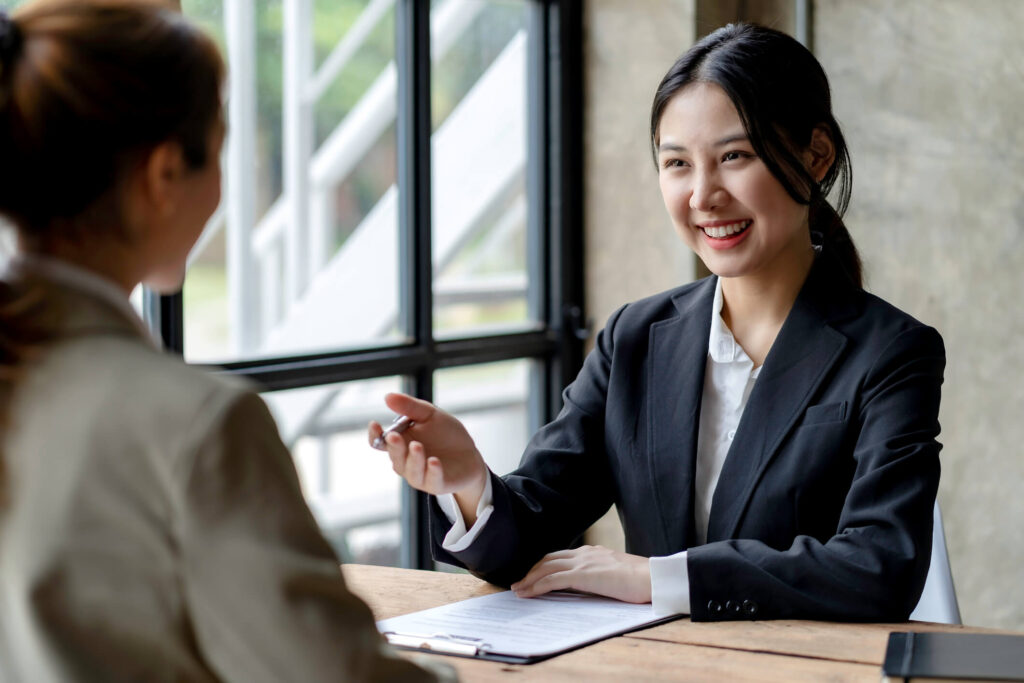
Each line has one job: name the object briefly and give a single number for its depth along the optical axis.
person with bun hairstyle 2.24
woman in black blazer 3.00
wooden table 2.83
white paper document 2.89
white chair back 3.14
